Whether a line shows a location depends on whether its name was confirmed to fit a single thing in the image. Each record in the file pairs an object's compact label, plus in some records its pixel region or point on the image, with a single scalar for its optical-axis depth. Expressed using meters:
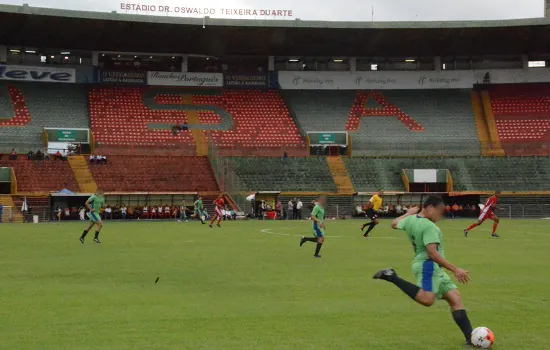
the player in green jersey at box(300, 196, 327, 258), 23.19
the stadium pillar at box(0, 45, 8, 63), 70.00
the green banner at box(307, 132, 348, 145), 69.25
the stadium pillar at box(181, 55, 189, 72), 74.44
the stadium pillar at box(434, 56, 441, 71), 76.44
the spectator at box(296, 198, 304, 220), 57.25
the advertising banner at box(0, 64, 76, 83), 69.62
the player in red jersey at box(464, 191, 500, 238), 33.69
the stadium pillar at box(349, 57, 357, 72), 76.56
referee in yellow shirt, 33.98
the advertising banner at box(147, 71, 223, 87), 74.06
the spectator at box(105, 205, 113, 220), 56.91
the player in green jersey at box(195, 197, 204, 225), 47.76
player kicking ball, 9.67
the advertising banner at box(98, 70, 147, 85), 72.81
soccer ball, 9.45
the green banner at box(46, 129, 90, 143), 65.25
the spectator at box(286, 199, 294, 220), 57.38
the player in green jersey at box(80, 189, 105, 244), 29.73
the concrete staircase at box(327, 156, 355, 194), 62.09
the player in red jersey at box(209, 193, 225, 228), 43.79
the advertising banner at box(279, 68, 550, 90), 75.44
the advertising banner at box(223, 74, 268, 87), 75.88
